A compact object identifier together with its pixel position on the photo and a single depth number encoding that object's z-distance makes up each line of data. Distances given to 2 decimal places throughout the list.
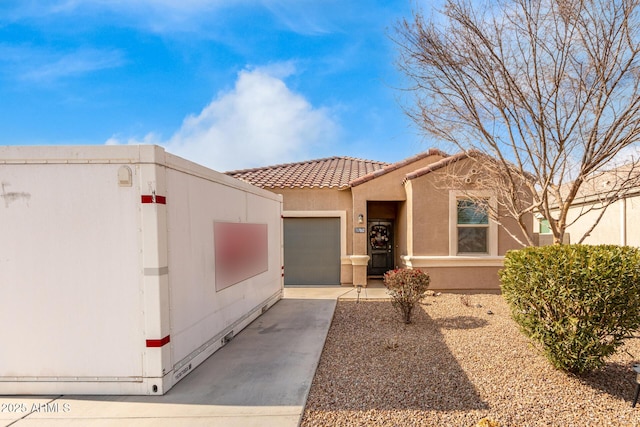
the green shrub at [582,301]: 4.00
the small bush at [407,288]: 6.90
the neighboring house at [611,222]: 11.47
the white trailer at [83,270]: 3.88
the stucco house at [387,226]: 9.83
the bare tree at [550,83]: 5.58
